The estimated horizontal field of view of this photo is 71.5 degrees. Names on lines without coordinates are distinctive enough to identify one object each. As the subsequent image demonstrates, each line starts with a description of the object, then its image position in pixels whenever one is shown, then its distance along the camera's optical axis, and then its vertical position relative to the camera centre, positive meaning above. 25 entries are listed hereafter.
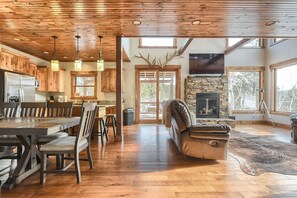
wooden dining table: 2.19 -0.35
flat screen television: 8.40 +1.48
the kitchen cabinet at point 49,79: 7.24 +0.72
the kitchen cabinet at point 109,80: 7.97 +0.77
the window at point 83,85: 8.28 +0.59
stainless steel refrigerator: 4.99 +0.31
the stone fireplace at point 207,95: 8.36 +0.21
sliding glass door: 8.63 +0.42
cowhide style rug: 3.10 -1.00
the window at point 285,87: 7.26 +0.49
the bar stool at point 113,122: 5.33 -0.58
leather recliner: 3.45 -0.63
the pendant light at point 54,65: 4.01 +0.67
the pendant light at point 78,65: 4.16 +0.71
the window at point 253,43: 8.63 +2.41
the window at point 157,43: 8.63 +2.41
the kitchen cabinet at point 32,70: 6.51 +0.97
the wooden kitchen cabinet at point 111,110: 7.46 -0.37
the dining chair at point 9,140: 2.88 -0.57
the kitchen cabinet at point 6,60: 5.11 +0.99
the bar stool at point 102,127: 5.04 -0.71
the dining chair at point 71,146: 2.52 -0.58
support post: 5.05 +0.12
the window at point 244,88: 8.75 +0.53
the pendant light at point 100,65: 4.28 +0.72
